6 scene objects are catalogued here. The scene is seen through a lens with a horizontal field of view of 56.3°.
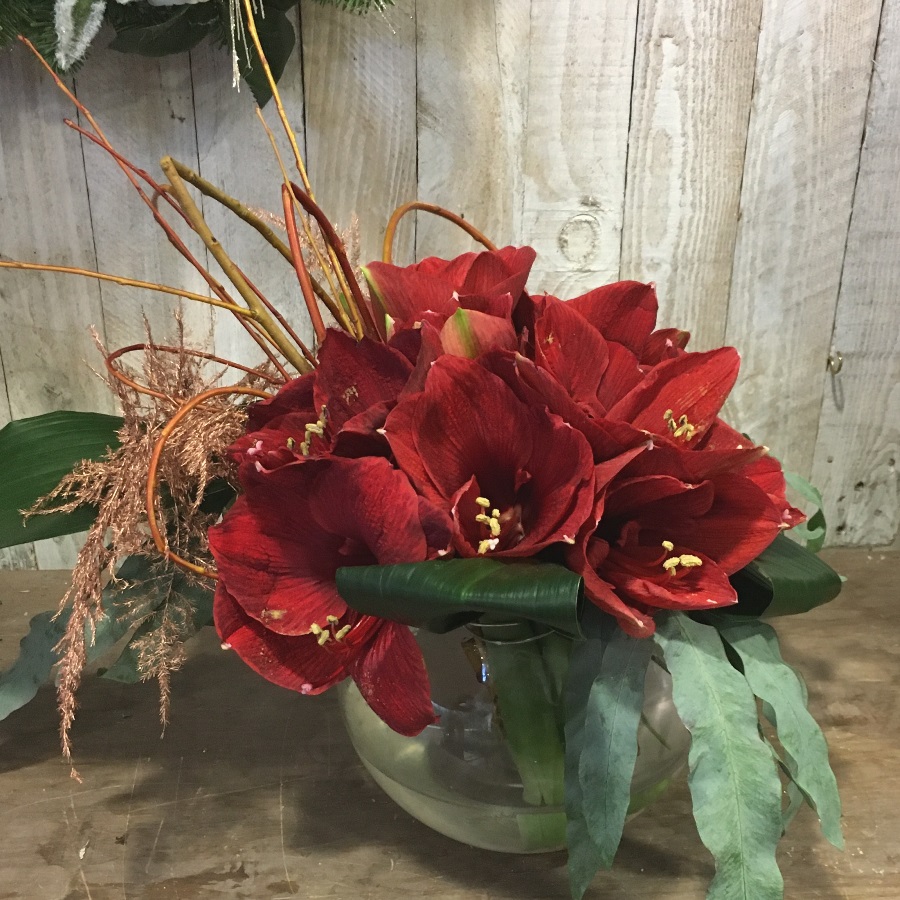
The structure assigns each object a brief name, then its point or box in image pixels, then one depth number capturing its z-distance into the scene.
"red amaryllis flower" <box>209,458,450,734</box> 0.50
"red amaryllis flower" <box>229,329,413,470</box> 0.52
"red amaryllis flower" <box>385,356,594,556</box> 0.47
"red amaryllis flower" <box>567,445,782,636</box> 0.48
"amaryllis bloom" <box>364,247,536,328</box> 0.53
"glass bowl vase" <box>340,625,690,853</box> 0.56
